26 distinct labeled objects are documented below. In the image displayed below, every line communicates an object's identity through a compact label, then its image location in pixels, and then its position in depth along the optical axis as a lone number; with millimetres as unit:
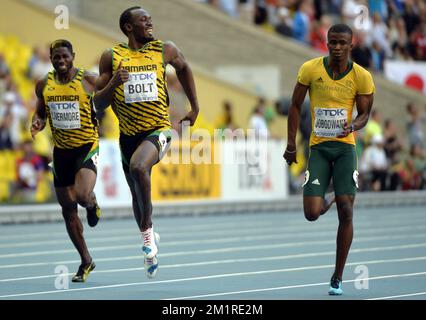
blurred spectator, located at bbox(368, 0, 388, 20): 33250
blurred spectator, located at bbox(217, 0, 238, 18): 31344
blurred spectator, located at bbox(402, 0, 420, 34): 34594
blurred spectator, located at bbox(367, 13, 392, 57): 32531
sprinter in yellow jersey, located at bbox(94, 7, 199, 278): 11406
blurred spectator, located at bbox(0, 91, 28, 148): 22297
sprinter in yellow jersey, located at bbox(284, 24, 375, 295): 10883
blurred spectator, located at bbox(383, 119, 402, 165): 28531
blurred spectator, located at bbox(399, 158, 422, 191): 28844
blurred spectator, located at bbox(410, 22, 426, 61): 34469
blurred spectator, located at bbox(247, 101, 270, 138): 25281
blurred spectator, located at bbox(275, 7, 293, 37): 31603
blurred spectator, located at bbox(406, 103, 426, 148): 30656
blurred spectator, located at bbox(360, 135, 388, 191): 27406
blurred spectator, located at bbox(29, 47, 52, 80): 24422
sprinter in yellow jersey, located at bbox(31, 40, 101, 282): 11969
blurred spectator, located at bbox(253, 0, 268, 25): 31703
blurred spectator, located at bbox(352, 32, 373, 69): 31016
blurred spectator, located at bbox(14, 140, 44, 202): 21609
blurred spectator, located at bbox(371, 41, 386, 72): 32438
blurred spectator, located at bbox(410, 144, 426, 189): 29078
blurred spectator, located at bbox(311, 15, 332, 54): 31625
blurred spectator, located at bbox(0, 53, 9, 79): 23641
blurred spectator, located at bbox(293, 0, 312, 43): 31500
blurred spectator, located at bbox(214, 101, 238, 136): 25781
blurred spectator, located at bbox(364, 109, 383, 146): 27828
